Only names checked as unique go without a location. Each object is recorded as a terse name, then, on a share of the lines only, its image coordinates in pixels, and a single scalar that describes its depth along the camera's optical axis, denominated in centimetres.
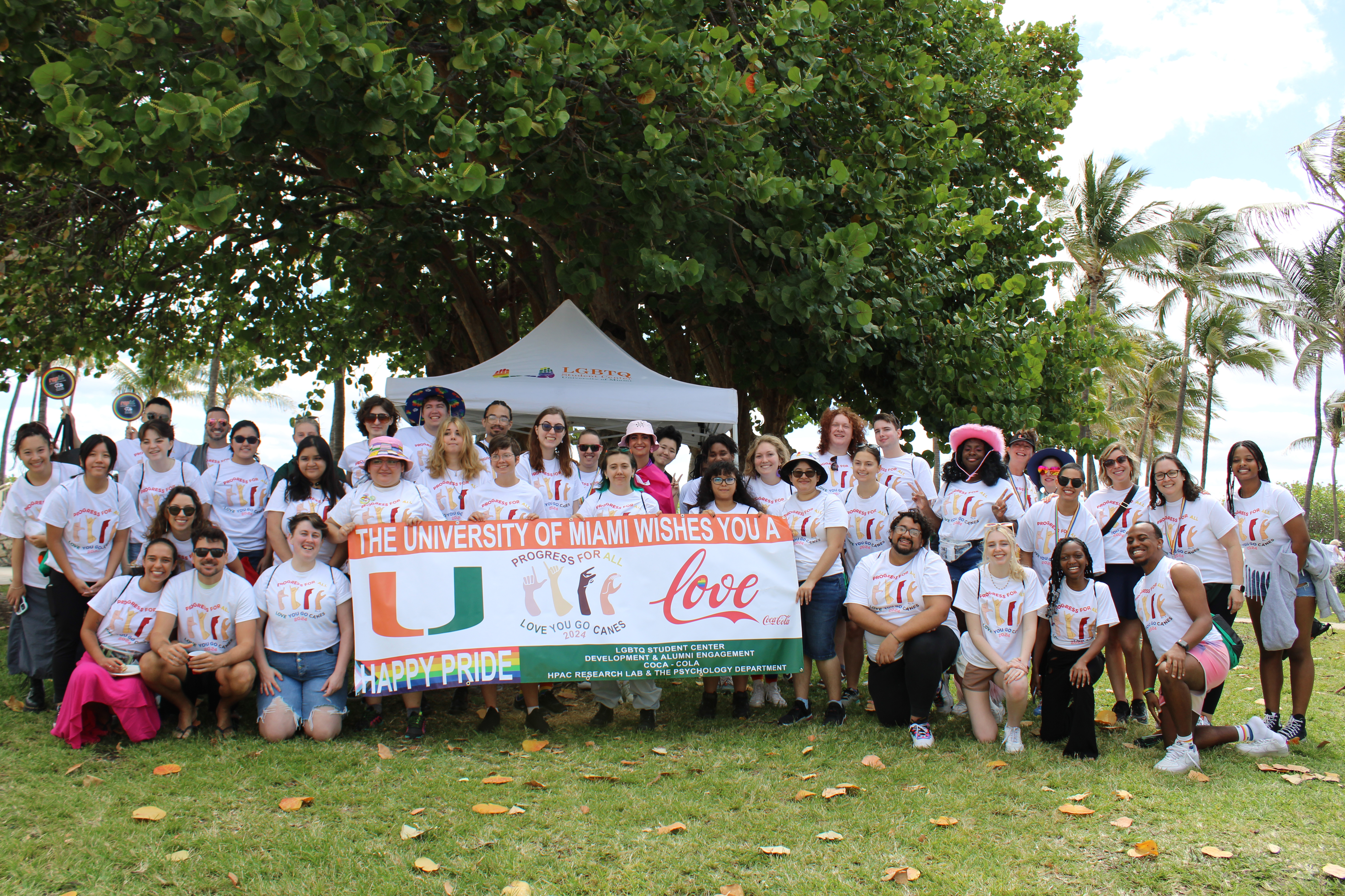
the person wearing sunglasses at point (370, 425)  688
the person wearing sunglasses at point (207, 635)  565
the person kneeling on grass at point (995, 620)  580
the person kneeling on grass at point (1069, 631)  579
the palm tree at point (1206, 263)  3550
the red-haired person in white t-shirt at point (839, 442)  711
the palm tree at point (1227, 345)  3778
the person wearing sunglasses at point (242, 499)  659
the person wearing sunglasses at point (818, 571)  635
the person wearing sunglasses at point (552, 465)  687
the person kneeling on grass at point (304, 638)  574
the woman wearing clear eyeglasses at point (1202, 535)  585
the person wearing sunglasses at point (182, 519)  584
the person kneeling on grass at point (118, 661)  544
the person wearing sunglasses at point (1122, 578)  644
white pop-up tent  915
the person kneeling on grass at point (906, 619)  595
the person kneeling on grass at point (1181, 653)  538
